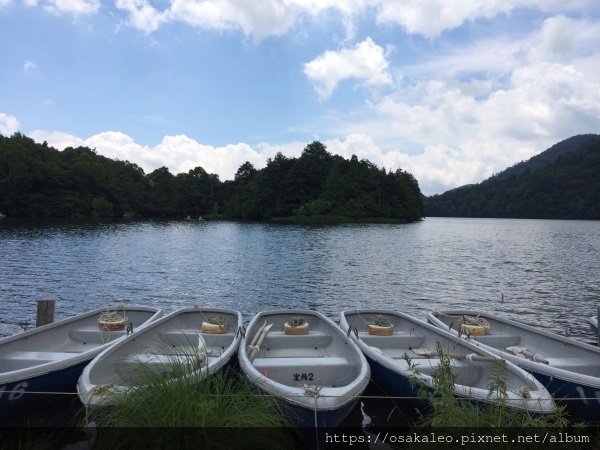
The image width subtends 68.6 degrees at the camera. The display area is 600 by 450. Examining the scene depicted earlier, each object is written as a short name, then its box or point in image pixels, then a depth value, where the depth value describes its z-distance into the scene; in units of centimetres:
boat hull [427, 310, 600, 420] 706
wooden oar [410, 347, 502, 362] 789
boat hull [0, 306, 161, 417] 686
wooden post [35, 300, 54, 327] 1081
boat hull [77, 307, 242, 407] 593
